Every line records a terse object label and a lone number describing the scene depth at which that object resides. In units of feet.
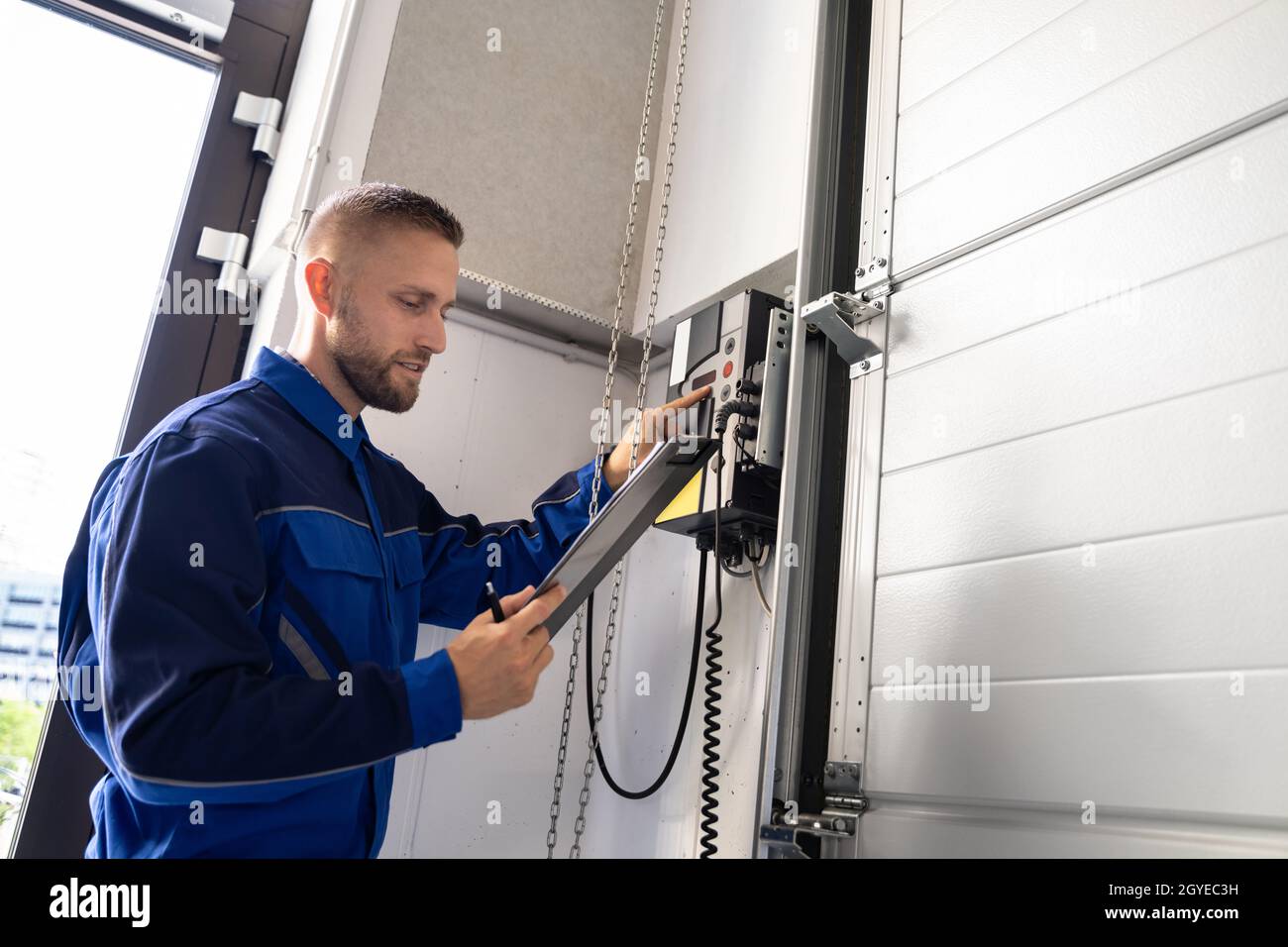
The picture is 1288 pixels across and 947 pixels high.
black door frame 6.93
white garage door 4.16
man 4.09
